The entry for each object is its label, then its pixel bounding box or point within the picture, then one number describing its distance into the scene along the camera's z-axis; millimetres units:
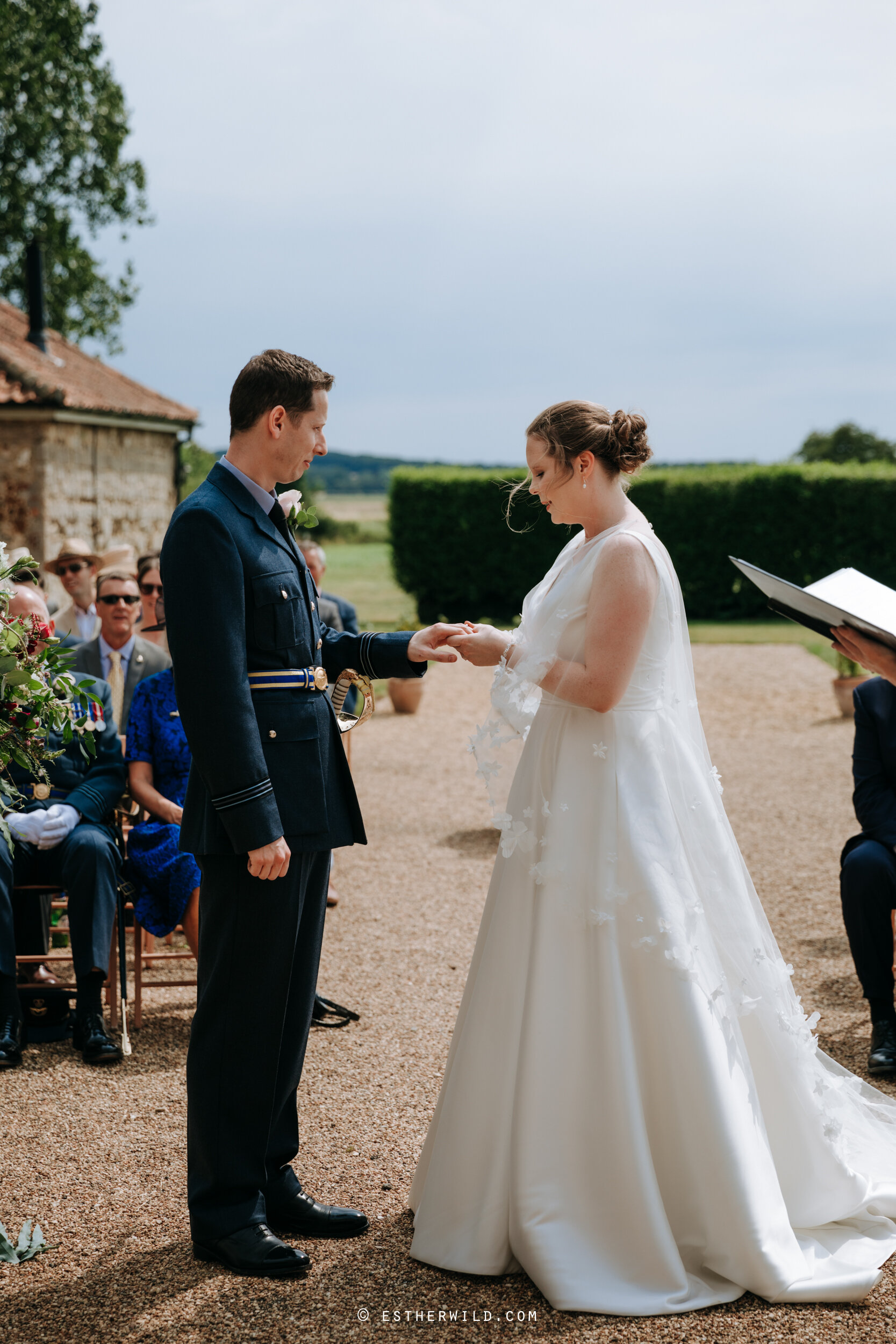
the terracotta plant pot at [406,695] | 13438
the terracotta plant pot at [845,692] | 12742
